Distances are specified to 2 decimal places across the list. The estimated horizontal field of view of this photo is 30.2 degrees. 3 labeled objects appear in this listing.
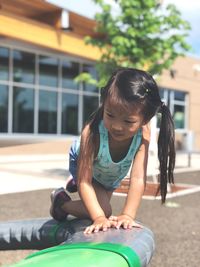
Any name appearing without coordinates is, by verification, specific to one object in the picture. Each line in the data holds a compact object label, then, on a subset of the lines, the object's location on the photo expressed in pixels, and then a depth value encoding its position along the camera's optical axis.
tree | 8.60
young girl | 2.23
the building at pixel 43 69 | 12.96
